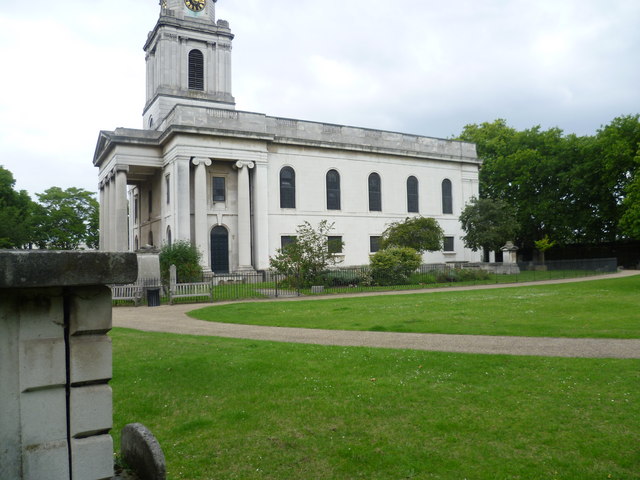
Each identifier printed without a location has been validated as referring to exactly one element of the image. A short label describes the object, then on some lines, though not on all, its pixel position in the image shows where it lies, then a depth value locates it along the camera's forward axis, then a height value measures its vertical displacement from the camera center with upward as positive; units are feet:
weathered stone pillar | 9.45 -1.85
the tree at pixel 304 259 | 84.28 +0.55
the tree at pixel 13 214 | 149.29 +18.70
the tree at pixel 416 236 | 109.60 +5.18
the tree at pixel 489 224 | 125.18 +8.37
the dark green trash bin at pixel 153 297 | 66.06 -3.90
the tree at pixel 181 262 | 78.38 +0.62
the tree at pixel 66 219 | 193.16 +19.86
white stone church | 113.39 +23.34
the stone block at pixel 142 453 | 11.18 -4.35
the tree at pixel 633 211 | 70.97 +5.99
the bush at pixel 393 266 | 90.99 -1.00
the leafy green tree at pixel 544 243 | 149.07 +3.68
